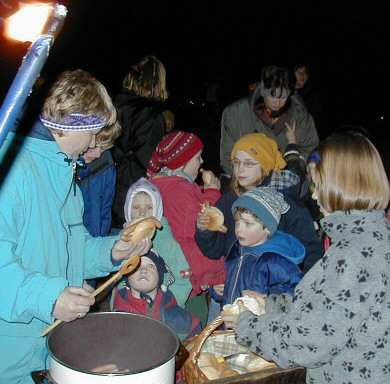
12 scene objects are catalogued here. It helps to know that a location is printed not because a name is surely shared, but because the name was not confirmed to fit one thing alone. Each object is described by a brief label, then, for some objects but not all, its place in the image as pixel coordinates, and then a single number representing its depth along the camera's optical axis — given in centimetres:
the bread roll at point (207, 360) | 244
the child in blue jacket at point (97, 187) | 317
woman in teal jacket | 186
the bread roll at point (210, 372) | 233
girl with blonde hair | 181
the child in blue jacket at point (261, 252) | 317
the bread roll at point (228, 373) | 240
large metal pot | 191
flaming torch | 91
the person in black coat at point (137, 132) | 402
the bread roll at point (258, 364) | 244
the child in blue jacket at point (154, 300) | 334
